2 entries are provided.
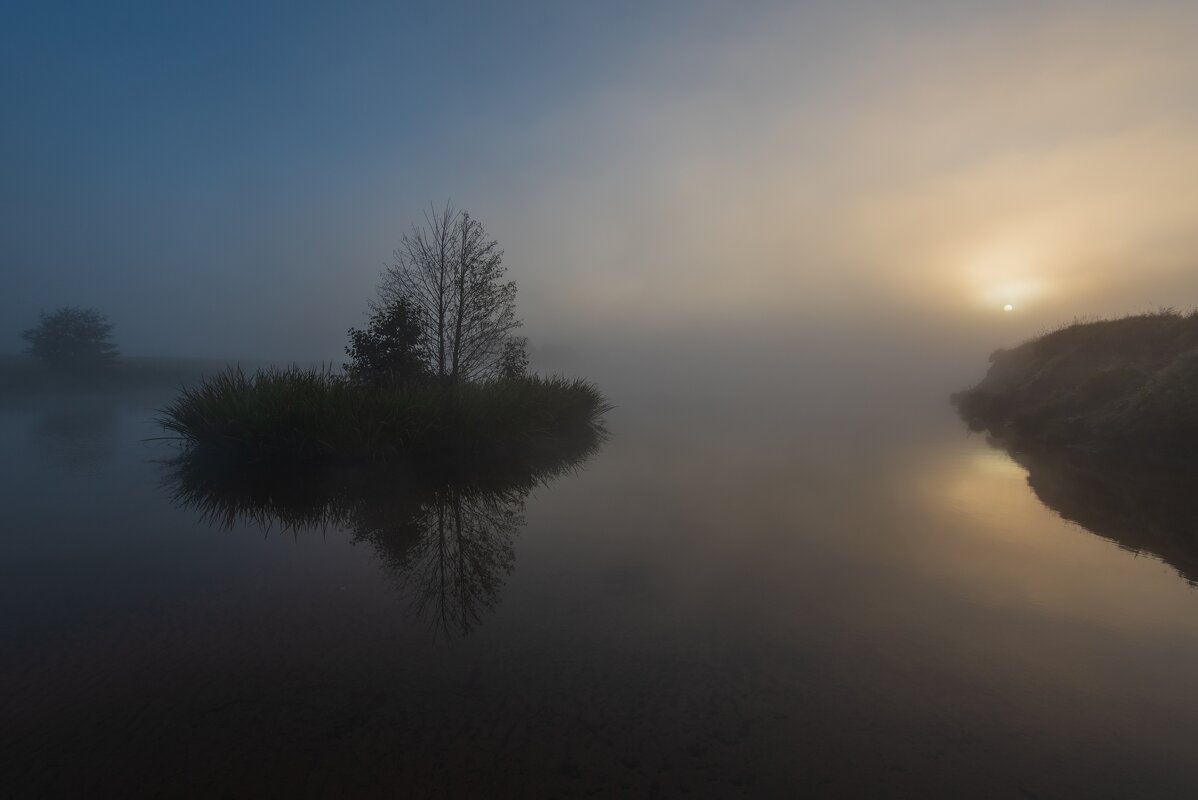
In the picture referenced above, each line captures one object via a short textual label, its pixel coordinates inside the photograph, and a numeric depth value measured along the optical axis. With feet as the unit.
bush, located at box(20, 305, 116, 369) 138.00
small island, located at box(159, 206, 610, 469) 34.94
